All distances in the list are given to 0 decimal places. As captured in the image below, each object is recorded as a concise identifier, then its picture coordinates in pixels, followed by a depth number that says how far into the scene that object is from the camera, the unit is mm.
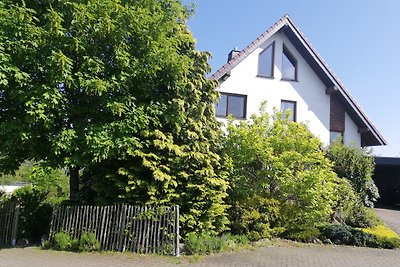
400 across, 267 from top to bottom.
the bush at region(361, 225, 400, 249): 12703
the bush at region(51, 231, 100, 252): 10281
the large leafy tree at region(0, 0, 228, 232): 9742
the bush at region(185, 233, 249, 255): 10273
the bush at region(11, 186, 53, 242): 12211
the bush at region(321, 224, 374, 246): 12953
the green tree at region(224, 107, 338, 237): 12844
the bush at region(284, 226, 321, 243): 12945
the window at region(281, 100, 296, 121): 20188
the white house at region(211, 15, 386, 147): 19391
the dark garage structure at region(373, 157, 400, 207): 24500
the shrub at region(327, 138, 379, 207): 17547
